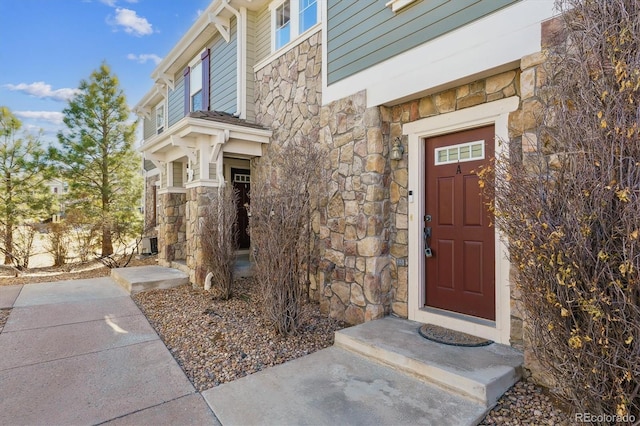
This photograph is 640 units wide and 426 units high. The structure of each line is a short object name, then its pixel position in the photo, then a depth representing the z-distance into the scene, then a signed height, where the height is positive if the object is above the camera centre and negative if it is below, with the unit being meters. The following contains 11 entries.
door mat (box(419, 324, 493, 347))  3.33 -1.27
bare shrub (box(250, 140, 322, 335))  3.95 -0.37
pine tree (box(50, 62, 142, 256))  10.57 +1.91
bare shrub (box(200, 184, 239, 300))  5.62 -0.45
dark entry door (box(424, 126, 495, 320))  3.56 -0.17
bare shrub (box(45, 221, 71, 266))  9.20 -0.75
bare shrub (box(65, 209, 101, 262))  9.39 -0.51
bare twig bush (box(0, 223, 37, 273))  8.95 -0.87
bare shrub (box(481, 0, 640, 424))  1.78 -0.07
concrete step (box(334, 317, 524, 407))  2.61 -1.28
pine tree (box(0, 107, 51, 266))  9.66 +1.18
